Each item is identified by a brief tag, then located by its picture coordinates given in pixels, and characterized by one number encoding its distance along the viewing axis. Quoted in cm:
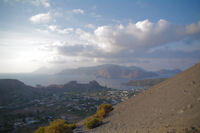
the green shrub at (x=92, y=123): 1039
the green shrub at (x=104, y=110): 1357
